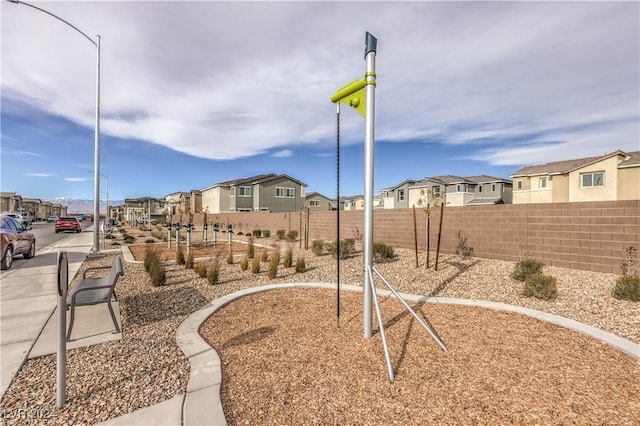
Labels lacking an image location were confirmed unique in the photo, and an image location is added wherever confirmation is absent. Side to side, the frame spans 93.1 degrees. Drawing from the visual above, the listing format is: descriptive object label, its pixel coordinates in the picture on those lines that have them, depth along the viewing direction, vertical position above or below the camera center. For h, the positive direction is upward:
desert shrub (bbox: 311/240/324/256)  12.25 -1.40
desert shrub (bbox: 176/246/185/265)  9.60 -1.47
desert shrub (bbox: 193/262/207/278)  7.79 -1.49
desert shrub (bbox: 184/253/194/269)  8.90 -1.47
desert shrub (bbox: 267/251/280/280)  7.76 -1.40
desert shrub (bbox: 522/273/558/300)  5.82 -1.40
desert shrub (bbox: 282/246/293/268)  9.22 -1.44
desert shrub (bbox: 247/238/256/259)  10.66 -1.39
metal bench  4.06 -1.22
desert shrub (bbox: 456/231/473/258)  10.46 -1.16
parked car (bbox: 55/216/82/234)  27.12 -1.06
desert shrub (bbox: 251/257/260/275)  8.25 -1.47
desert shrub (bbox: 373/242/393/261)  10.27 -1.28
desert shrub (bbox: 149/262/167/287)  6.82 -1.41
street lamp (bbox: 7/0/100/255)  12.10 +2.12
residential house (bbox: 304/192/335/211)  51.75 +2.23
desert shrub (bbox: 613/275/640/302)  5.58 -1.36
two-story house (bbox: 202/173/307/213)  42.09 +2.79
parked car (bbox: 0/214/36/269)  9.05 -0.95
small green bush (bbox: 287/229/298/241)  19.17 -1.41
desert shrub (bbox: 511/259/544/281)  7.13 -1.29
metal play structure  3.83 +0.75
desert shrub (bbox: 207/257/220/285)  7.04 -1.46
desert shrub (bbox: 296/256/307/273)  8.59 -1.49
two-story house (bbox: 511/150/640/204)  24.03 +3.32
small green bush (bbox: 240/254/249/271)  8.85 -1.49
